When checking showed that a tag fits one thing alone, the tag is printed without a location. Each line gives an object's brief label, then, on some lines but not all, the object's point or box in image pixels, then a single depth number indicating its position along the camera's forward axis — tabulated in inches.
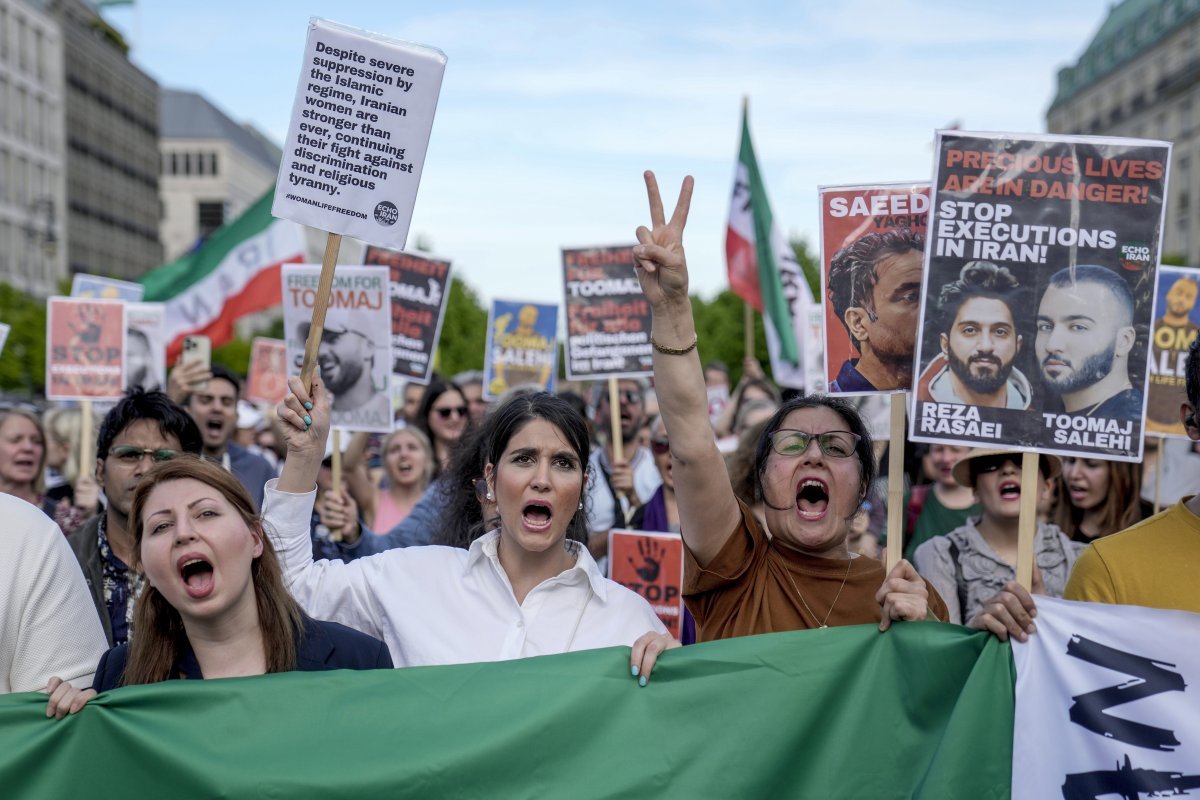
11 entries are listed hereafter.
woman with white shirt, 142.8
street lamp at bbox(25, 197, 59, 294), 2345.0
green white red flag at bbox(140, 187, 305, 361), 410.9
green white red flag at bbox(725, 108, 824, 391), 417.1
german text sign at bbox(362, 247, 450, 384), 333.7
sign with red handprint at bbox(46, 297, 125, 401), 304.2
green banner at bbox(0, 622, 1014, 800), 130.2
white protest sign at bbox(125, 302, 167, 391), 327.0
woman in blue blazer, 130.8
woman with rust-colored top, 133.1
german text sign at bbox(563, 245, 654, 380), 344.5
